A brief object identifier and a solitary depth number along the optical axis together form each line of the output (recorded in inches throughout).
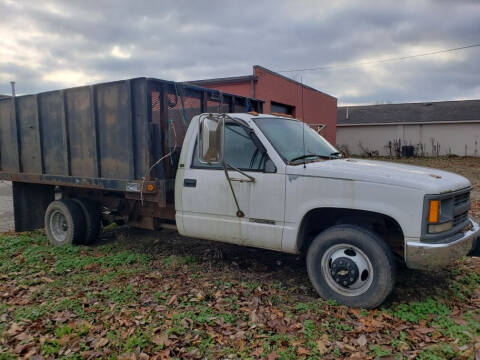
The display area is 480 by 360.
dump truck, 157.2
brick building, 590.6
